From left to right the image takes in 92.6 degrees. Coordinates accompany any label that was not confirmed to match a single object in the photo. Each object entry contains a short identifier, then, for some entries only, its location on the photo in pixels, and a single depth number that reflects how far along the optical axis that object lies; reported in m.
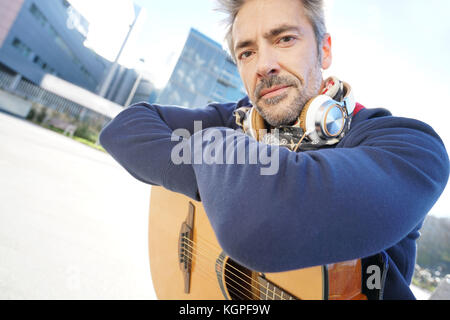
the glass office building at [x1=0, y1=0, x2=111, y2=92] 20.67
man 0.42
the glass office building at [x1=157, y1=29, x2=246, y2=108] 26.41
